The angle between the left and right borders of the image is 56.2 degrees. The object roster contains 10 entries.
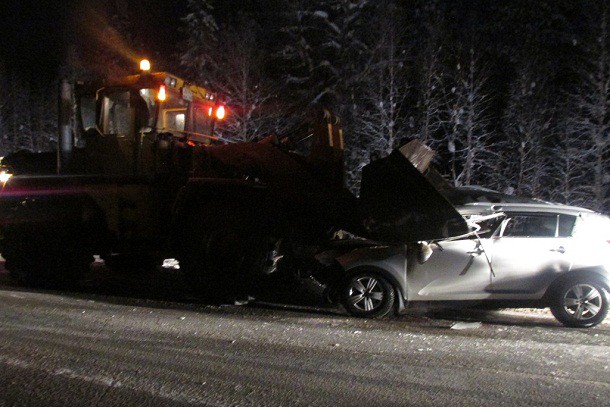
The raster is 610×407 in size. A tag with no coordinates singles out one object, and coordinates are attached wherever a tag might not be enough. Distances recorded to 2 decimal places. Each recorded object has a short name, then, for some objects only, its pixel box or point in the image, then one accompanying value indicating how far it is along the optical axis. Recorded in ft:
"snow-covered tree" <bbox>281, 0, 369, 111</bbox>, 79.15
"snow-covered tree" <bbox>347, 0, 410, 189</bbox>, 73.20
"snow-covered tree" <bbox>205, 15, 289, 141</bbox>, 79.20
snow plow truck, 25.52
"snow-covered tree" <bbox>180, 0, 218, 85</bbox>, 86.63
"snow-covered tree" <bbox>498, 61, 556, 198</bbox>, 67.31
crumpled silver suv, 23.34
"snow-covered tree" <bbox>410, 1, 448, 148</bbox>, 72.43
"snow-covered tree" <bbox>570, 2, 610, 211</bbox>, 62.49
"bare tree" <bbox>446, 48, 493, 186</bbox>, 70.23
